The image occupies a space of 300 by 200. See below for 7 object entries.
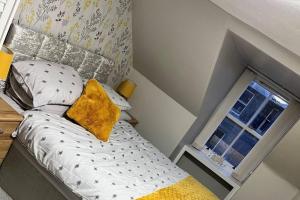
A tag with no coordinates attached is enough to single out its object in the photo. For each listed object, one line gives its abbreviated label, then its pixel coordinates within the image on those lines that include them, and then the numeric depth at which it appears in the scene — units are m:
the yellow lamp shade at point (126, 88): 3.09
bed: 1.62
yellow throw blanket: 1.92
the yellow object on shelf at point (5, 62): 1.67
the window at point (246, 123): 3.07
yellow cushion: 2.04
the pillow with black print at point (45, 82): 1.84
